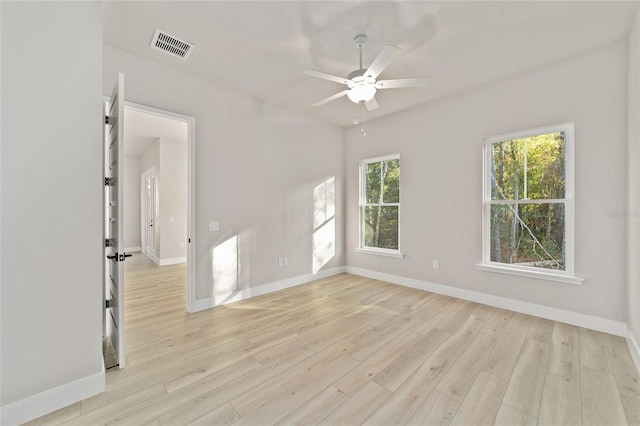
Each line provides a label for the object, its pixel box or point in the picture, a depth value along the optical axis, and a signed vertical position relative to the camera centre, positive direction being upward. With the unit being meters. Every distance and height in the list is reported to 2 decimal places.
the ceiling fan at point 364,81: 2.31 +1.19
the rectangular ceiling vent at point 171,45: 2.55 +1.67
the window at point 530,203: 3.06 +0.13
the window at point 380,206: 4.69 +0.14
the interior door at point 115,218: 2.06 -0.04
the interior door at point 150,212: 7.12 +0.03
